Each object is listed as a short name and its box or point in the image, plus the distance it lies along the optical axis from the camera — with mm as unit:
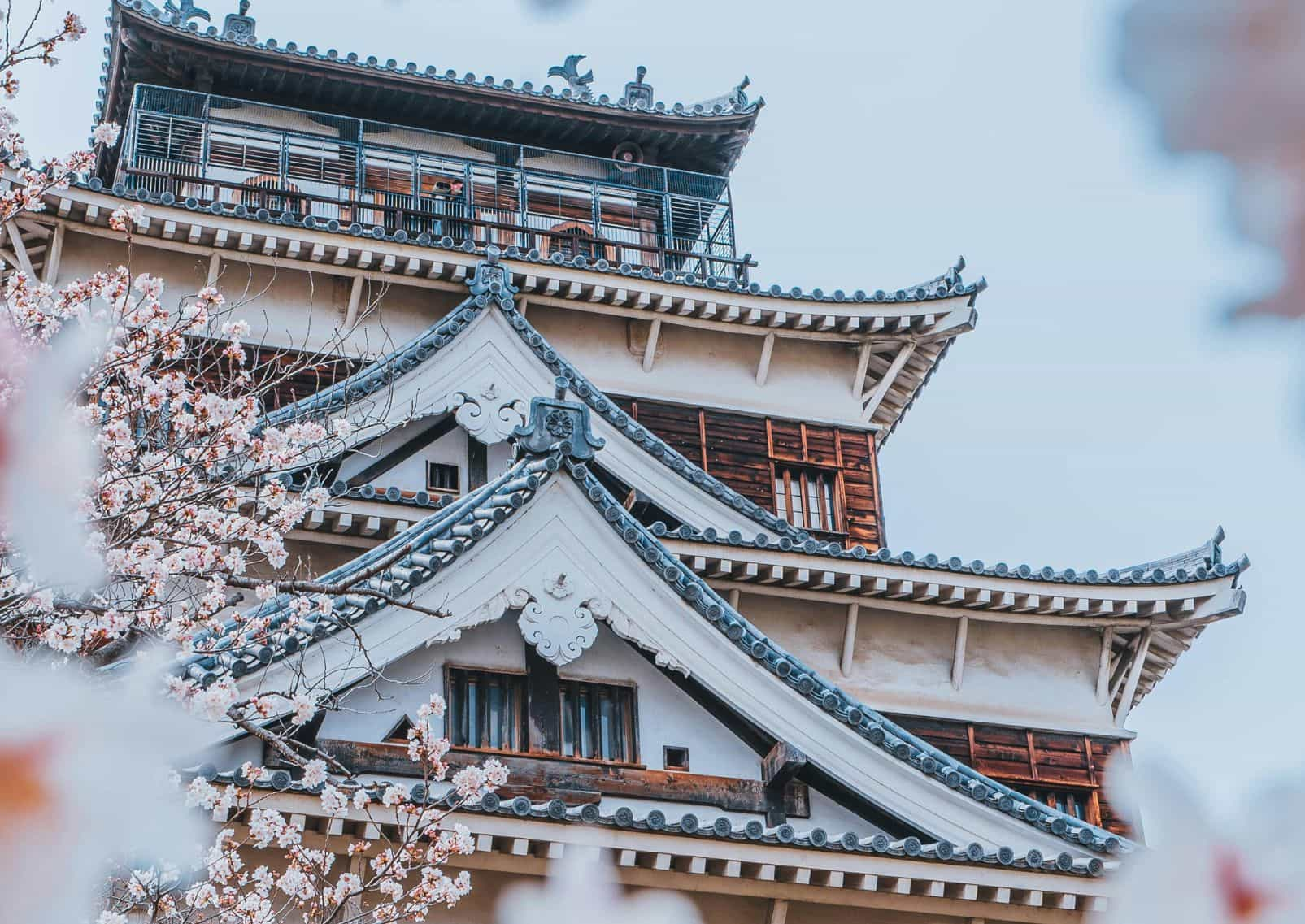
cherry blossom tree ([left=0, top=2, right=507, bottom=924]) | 13141
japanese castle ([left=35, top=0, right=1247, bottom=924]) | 16812
